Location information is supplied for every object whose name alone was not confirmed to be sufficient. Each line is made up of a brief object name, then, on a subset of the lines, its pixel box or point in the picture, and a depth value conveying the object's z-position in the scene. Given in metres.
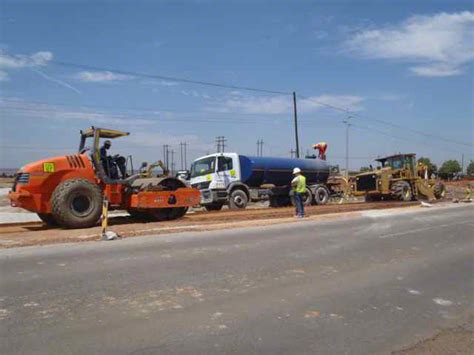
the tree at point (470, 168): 104.88
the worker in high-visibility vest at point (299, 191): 16.67
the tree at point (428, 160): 82.03
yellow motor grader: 27.27
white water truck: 21.34
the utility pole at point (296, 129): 42.78
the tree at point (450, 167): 96.06
